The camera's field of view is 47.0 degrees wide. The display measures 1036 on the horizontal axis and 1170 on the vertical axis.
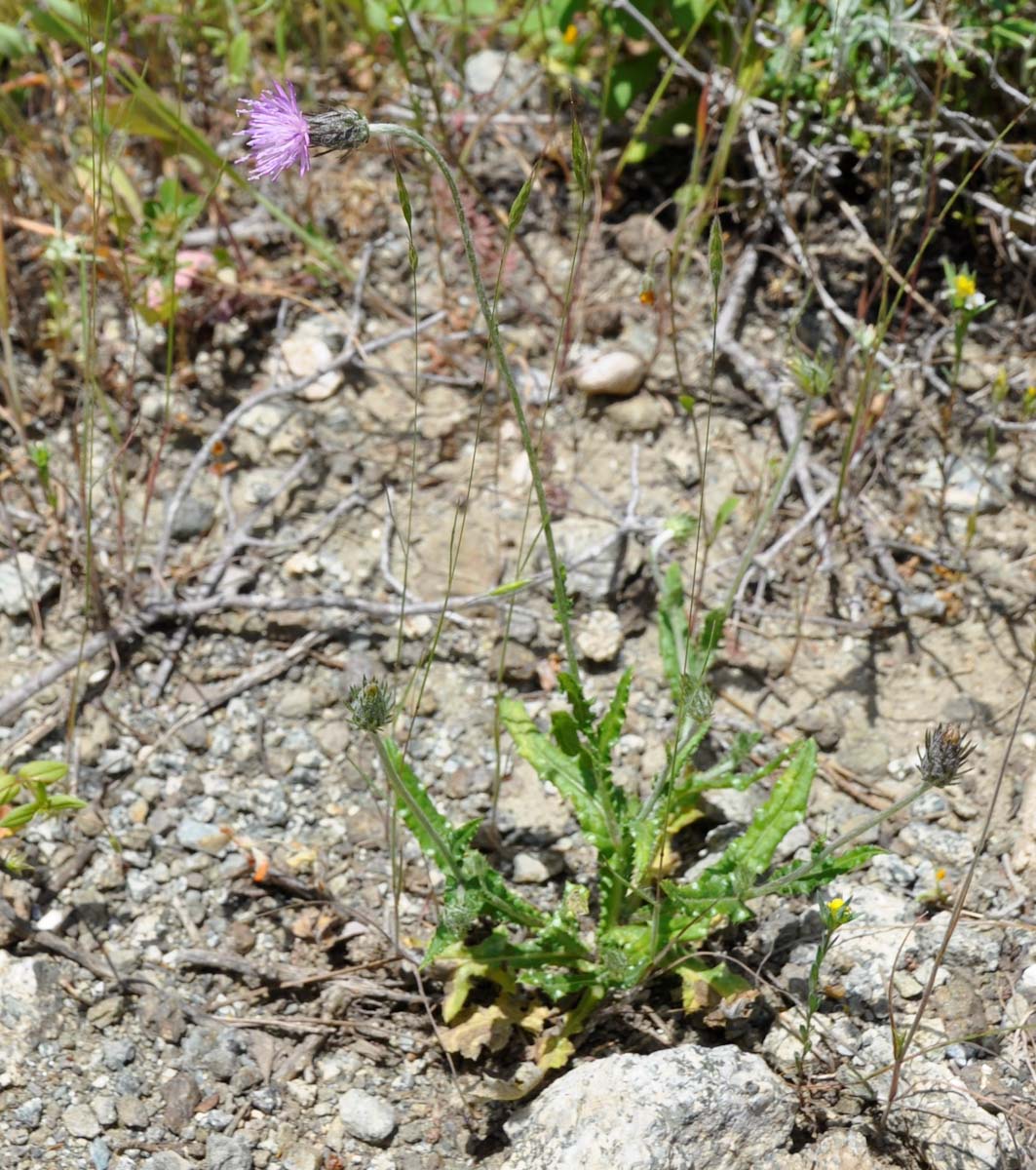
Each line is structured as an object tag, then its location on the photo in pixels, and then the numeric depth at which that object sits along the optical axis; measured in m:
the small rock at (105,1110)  2.11
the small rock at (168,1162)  2.05
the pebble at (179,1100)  2.13
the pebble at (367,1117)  2.14
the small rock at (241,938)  2.40
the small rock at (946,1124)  1.95
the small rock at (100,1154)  2.04
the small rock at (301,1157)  2.11
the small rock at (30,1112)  2.07
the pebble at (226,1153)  2.08
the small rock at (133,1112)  2.11
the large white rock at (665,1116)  1.91
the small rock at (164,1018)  2.25
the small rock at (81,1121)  2.08
